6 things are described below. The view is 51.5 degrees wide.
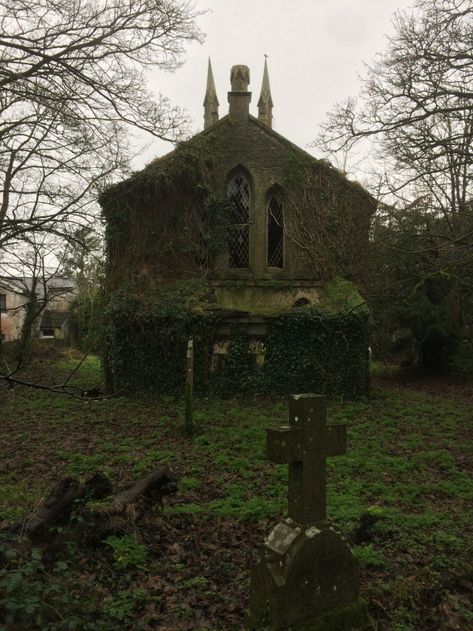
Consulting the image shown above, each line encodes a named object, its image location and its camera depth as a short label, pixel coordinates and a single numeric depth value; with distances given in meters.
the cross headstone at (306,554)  3.98
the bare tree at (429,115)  8.80
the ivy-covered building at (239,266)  15.70
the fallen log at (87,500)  5.12
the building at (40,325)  42.84
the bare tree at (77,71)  5.54
